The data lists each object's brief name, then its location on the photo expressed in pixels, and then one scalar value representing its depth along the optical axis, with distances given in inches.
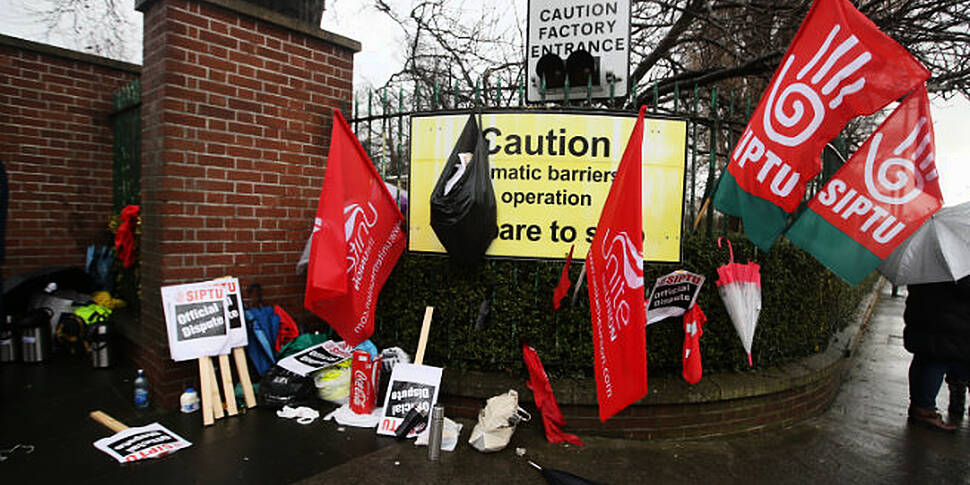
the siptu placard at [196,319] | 147.5
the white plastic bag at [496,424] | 129.9
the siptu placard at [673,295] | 145.3
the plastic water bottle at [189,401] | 149.9
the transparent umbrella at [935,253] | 138.9
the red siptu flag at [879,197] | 99.0
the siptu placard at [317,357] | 156.1
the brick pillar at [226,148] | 150.9
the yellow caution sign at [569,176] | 146.3
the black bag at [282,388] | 152.1
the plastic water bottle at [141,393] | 153.6
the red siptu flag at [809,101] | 96.3
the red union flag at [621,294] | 99.9
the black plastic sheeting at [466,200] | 136.6
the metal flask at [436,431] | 122.6
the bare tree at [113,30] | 266.2
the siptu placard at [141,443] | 122.9
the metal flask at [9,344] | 187.2
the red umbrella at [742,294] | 148.6
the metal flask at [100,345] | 182.1
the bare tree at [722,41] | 221.9
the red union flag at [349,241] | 131.0
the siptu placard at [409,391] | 142.2
